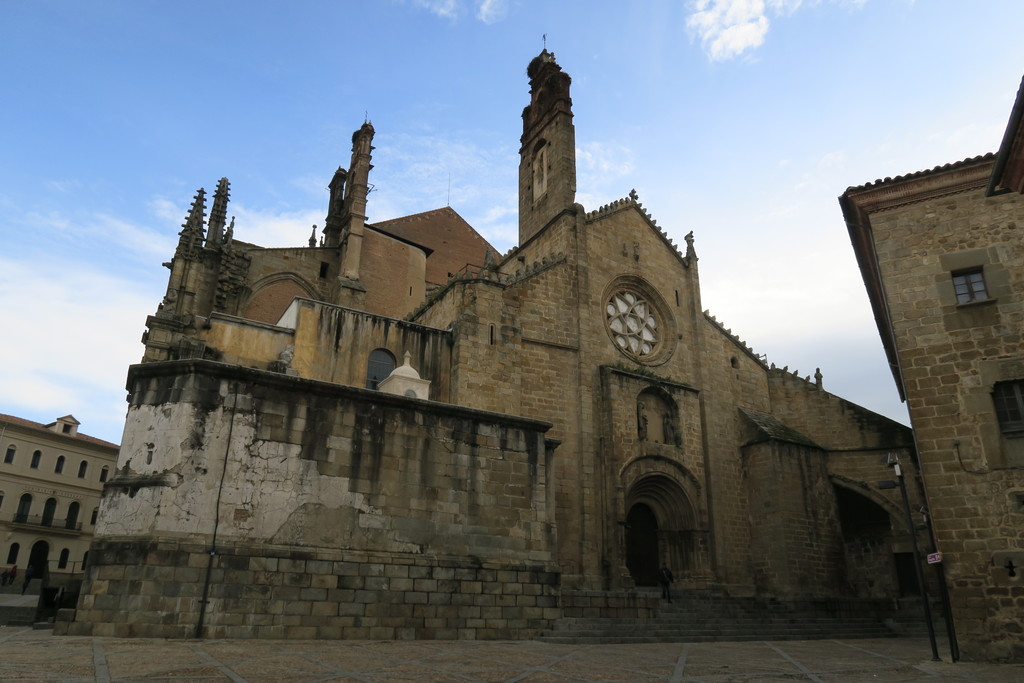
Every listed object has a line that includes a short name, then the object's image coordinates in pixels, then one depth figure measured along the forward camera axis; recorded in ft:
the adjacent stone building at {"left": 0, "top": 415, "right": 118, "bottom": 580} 114.83
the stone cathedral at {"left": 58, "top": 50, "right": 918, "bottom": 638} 35.99
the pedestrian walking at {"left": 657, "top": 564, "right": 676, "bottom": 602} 59.98
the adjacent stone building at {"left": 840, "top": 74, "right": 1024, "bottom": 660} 36.27
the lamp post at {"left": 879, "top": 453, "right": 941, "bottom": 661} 37.87
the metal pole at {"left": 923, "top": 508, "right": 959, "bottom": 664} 35.60
